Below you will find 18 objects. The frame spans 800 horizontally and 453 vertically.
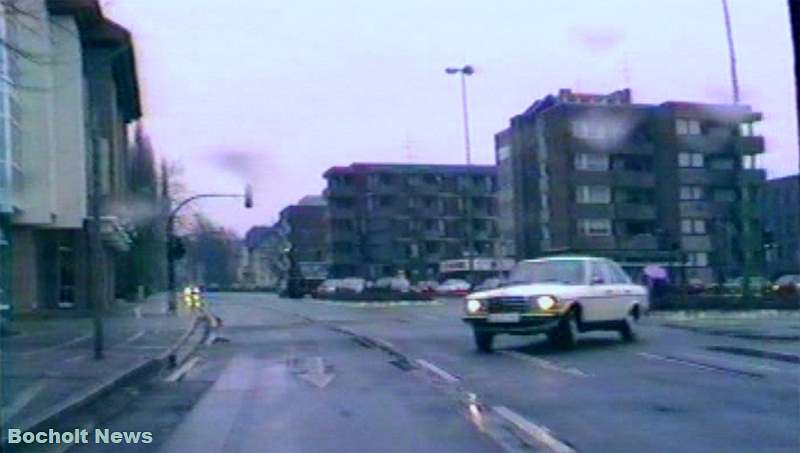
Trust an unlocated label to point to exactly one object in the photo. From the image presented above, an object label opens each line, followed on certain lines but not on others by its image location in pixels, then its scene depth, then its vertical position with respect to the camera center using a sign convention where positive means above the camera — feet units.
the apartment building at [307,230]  472.85 +29.83
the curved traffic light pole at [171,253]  150.30 +6.94
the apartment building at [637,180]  244.01 +23.22
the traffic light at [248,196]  158.10 +14.72
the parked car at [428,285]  252.17 +2.70
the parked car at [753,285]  159.84 -0.69
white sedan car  63.26 -0.68
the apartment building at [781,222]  266.16 +14.27
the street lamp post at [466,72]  194.29 +37.74
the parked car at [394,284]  235.09 +2.70
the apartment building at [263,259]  509.76 +21.66
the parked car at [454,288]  246.37 +1.24
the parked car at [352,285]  232.53 +2.86
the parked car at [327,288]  254.96 +2.72
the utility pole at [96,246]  62.64 +3.63
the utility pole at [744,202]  126.00 +14.64
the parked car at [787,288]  143.84 -0.97
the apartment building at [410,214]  364.79 +26.53
